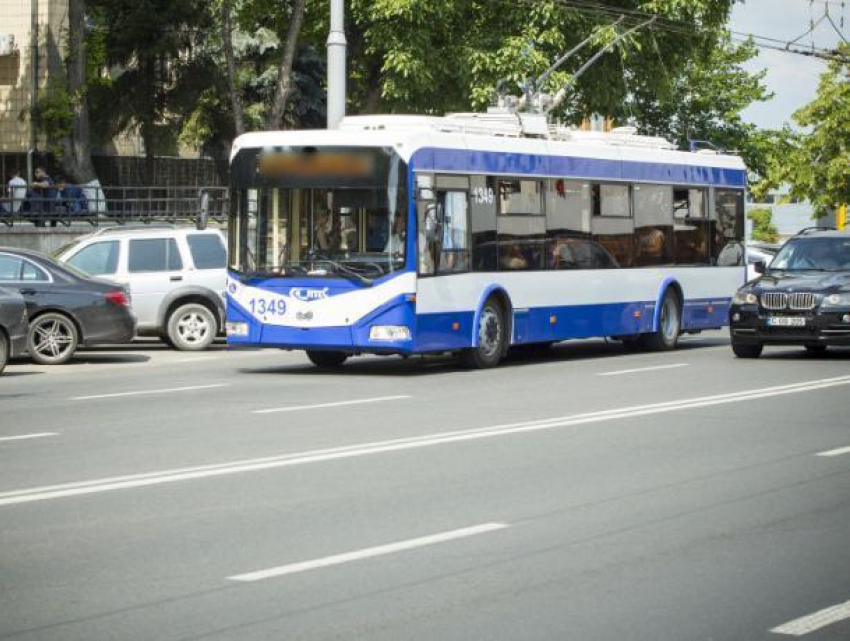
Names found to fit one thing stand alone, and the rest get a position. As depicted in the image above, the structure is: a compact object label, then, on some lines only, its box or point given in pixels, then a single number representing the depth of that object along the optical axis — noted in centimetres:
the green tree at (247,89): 5231
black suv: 2211
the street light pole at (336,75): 2819
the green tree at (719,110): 6862
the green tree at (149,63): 4975
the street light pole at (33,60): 4897
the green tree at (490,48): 3934
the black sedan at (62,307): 2177
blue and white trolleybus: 1938
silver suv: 2486
